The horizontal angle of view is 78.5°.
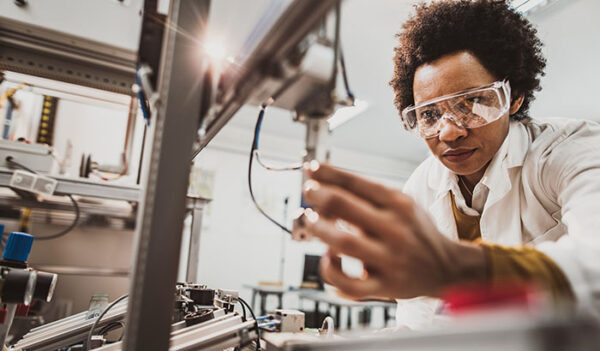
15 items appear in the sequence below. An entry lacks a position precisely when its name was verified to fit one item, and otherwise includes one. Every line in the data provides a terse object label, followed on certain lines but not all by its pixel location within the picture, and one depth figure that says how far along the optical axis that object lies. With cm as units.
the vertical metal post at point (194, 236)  174
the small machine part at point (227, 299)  103
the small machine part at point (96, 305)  122
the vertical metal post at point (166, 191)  52
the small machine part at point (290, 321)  93
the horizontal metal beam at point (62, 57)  122
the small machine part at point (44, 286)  90
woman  44
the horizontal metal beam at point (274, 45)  44
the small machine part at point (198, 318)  85
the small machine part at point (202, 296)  104
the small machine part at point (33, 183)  158
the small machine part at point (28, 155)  173
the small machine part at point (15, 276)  76
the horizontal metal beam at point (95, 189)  172
